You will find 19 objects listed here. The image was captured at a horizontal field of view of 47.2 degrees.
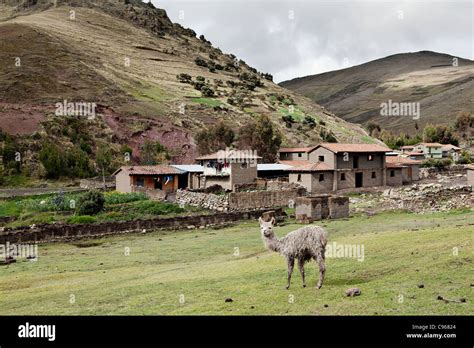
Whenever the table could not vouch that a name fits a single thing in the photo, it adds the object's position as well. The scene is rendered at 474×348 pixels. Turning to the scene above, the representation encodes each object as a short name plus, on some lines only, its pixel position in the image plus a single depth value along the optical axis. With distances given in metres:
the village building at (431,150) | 118.54
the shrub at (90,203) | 46.72
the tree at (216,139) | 89.64
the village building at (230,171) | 61.03
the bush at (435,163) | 93.00
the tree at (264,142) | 84.75
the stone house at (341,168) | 63.34
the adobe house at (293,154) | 81.20
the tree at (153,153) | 88.50
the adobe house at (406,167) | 75.25
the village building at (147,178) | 61.34
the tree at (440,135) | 139.88
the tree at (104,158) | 80.25
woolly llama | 15.27
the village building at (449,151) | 116.51
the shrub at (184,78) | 146.59
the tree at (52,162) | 72.88
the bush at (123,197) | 52.25
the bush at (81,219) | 42.22
